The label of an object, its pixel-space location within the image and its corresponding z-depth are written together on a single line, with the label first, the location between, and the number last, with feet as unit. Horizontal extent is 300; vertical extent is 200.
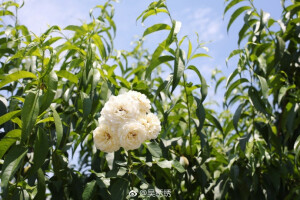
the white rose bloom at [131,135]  4.14
